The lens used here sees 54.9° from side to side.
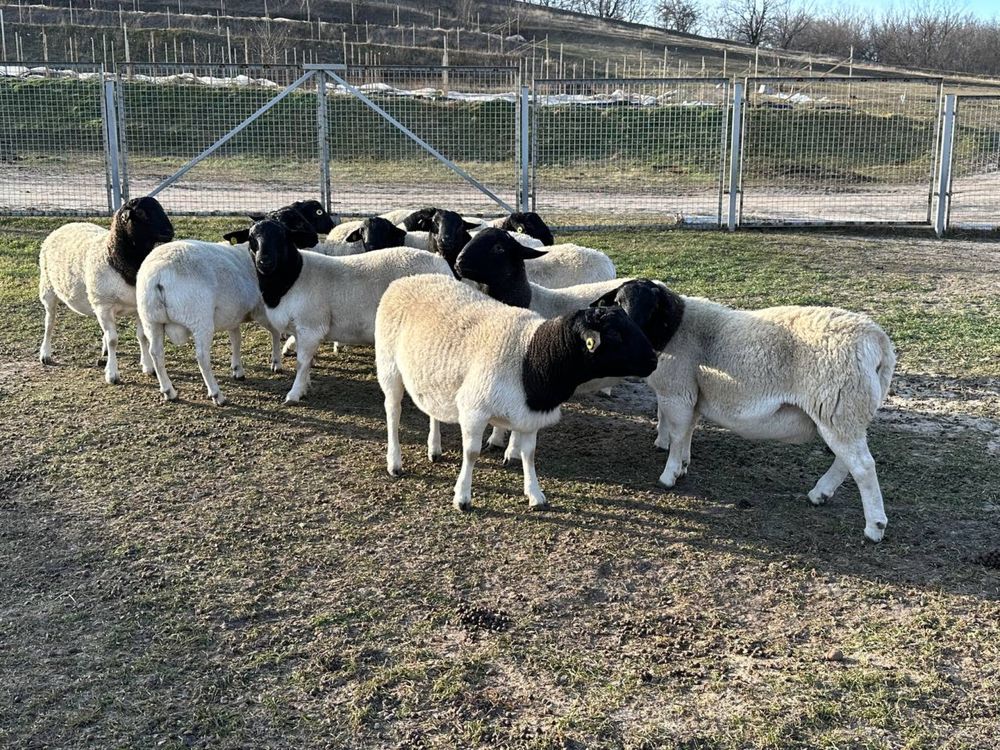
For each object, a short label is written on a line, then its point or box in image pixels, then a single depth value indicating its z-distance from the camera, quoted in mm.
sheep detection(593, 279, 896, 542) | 5590
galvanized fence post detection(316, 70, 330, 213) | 15836
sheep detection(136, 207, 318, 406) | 7703
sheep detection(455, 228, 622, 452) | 7340
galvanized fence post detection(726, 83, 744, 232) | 16391
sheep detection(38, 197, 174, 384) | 8375
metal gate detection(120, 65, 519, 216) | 20625
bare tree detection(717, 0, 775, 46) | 82188
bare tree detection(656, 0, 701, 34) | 86688
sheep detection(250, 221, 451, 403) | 7930
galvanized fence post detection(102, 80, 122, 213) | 15945
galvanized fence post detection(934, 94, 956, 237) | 16750
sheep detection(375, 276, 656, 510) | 5594
